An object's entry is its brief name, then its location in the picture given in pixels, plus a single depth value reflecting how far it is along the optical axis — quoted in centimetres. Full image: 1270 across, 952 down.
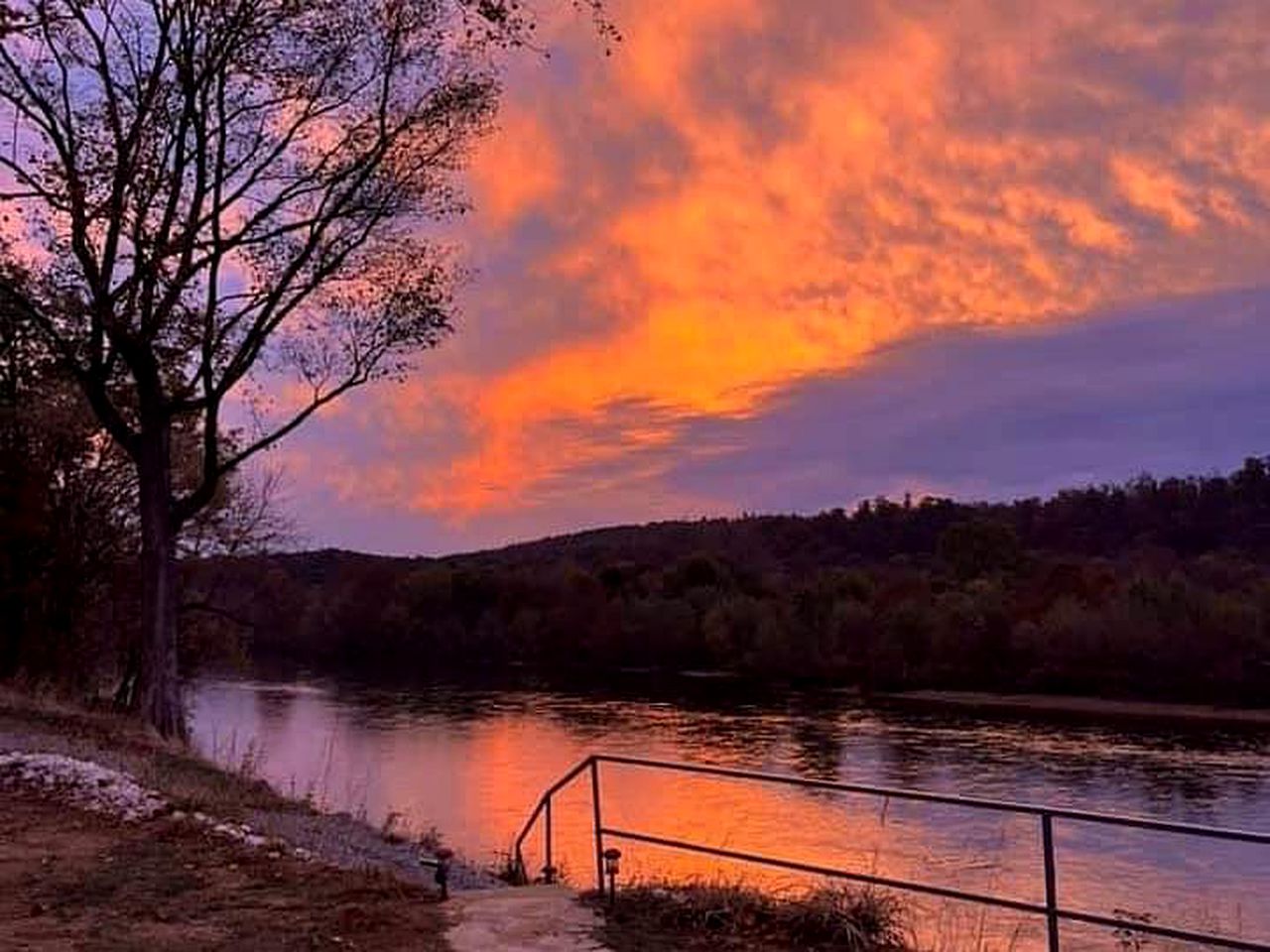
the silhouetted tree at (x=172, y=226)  1730
